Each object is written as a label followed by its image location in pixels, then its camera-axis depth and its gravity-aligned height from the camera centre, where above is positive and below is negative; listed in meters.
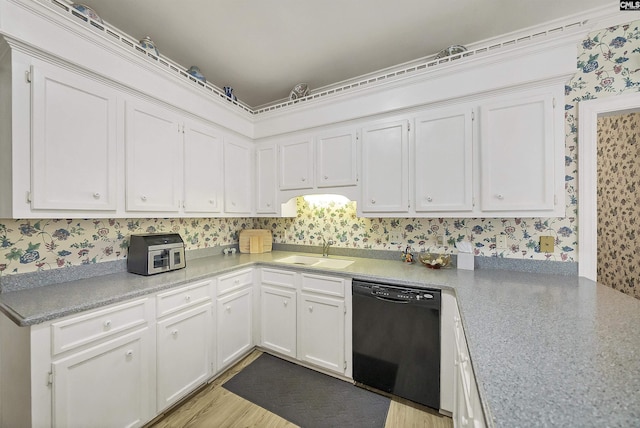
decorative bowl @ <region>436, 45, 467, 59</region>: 2.01 +1.31
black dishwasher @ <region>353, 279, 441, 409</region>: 1.68 -0.91
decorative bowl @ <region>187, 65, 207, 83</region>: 2.23 +1.27
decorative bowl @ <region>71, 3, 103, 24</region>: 1.51 +1.25
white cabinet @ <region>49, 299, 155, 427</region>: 1.23 -0.84
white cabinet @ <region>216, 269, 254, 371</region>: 2.08 -0.92
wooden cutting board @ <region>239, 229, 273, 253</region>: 2.90 -0.32
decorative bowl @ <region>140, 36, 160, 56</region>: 1.88 +1.28
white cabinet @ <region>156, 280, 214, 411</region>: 1.65 -0.92
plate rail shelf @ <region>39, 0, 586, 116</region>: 1.46 +1.13
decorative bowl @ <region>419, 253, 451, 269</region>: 2.04 -0.39
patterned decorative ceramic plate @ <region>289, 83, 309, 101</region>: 2.63 +1.29
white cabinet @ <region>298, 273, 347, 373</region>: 2.03 -0.92
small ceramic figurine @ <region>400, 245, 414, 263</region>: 2.27 -0.39
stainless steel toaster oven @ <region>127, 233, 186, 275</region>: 1.85 -0.31
